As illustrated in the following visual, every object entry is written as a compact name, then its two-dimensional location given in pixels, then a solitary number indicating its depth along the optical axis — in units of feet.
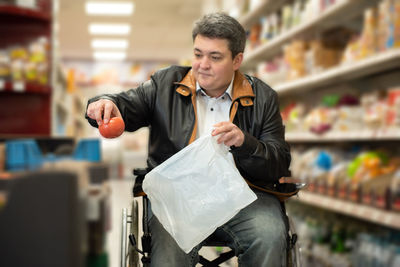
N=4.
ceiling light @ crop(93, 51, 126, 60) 42.29
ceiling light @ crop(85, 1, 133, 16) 27.43
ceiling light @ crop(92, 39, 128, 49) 37.01
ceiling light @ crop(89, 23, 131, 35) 31.98
